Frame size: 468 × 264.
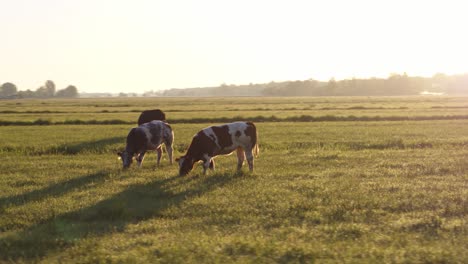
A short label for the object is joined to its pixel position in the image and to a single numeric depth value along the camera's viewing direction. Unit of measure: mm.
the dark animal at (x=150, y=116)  30219
